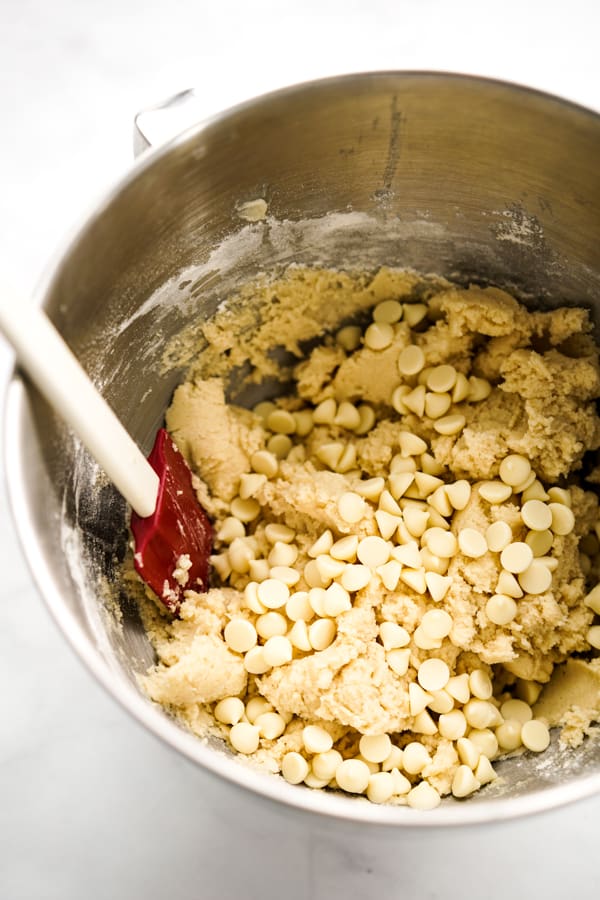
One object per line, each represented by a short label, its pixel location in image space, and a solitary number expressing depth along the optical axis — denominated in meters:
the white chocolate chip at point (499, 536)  0.46
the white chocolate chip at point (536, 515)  0.46
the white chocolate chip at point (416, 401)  0.48
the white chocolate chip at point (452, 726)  0.45
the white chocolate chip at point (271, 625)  0.46
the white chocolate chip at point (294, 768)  0.44
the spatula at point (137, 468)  0.38
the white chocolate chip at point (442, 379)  0.48
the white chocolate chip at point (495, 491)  0.47
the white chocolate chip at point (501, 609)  0.45
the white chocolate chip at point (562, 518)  0.46
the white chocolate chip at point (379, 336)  0.49
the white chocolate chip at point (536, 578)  0.46
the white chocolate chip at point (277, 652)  0.45
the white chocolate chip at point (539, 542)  0.46
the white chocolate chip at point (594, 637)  0.46
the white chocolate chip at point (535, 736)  0.45
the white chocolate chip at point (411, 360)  0.49
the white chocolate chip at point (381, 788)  0.43
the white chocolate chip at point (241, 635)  0.46
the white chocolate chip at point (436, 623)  0.45
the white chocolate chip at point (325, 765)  0.44
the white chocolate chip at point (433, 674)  0.45
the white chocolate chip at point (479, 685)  0.46
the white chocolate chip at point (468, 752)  0.44
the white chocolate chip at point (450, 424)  0.48
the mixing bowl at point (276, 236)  0.40
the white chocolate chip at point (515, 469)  0.47
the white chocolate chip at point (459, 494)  0.47
